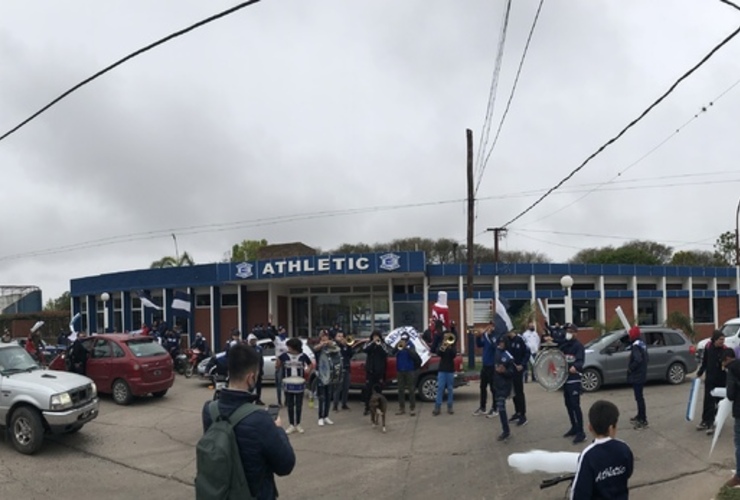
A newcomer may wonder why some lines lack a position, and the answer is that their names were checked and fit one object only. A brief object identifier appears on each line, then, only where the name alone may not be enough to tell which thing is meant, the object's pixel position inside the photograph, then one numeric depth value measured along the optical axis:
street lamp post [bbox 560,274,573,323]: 29.88
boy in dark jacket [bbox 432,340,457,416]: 13.02
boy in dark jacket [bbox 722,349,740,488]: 7.48
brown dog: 11.69
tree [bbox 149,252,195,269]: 45.28
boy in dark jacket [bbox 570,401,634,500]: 3.73
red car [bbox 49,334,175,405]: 15.09
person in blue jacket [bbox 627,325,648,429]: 10.86
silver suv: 15.51
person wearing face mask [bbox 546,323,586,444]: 10.01
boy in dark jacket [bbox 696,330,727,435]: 10.12
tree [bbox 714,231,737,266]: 54.84
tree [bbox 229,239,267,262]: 52.88
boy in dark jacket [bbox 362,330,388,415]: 12.74
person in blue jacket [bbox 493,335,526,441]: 10.35
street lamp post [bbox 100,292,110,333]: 35.59
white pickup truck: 10.30
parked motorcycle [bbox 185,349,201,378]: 21.84
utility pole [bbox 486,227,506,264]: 43.05
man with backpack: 3.33
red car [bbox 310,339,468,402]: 14.77
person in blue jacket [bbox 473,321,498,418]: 12.77
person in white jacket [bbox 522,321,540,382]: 16.98
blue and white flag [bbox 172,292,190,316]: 25.71
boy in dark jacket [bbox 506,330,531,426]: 11.20
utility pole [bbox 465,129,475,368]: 21.78
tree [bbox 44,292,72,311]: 67.64
